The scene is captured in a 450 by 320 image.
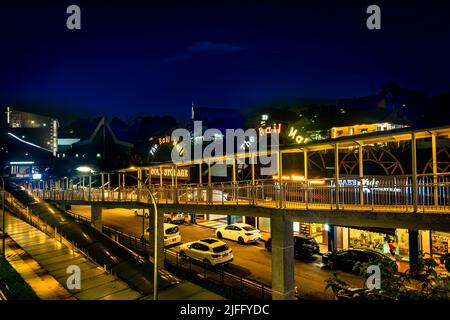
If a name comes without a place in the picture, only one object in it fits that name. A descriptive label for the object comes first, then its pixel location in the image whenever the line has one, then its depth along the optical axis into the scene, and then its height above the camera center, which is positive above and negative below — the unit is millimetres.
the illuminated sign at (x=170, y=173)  34862 -501
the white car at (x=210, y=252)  18281 -5303
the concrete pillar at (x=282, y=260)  12367 -3927
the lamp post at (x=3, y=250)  18047 -4735
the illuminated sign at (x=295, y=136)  28219 +2892
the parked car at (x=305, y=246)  19805 -5403
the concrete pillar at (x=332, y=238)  21094 -5228
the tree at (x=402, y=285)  5438 -2325
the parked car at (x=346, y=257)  16875 -5438
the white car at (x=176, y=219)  32375 -5493
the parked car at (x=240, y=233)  23625 -5376
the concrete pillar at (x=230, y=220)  29684 -5228
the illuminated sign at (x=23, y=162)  77819 +2610
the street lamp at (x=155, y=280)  9258 -3527
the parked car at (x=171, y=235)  23344 -5272
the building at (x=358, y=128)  28281 +3631
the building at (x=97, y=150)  72312 +5466
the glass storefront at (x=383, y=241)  18938 -5183
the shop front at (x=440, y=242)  16875 -4553
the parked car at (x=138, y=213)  38750 -5643
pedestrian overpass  9406 -1434
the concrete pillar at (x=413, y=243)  17078 -4608
